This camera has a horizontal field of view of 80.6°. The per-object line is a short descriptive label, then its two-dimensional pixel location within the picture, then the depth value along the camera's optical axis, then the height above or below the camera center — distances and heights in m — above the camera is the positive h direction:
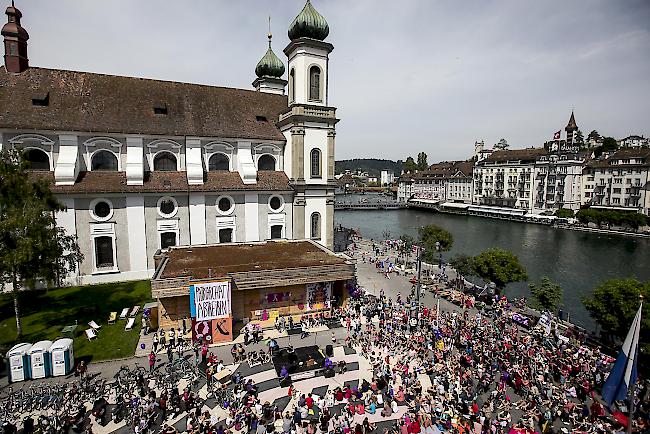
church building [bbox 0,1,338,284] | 29.33 +2.33
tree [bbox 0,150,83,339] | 19.02 -2.63
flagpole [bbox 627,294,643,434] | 11.92 -7.13
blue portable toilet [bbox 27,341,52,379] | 16.92 -8.02
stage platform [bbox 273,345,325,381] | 17.58 -8.47
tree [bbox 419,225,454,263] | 40.38 -6.45
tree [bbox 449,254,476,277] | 32.12 -7.37
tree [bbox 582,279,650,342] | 21.62 -7.25
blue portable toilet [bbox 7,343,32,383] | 16.67 -8.03
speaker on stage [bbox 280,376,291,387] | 16.83 -8.86
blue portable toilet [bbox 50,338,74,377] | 17.23 -8.04
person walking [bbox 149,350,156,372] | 17.91 -8.45
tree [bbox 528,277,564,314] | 26.64 -8.17
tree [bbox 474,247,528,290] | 30.47 -7.10
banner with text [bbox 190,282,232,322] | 20.77 -6.60
